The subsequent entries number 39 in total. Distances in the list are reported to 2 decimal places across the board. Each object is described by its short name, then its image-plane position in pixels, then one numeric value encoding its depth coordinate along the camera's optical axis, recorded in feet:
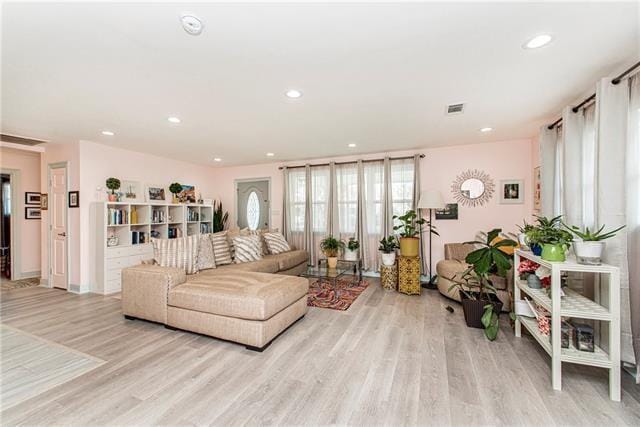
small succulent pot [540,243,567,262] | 6.24
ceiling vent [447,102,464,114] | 8.91
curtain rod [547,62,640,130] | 6.27
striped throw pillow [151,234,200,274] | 10.09
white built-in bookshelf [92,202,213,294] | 13.01
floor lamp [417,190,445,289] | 13.50
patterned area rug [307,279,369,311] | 11.41
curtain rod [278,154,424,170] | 15.28
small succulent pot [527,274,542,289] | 7.38
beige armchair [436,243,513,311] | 10.39
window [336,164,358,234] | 16.52
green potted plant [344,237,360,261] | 15.50
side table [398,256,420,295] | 12.85
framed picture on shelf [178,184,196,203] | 17.44
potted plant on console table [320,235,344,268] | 15.16
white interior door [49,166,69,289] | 13.62
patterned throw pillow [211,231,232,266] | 12.47
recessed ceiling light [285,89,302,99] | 7.76
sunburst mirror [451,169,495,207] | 14.03
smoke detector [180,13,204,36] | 4.74
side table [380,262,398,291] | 13.64
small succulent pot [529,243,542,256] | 7.11
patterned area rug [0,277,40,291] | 14.03
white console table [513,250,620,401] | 5.52
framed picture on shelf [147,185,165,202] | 15.98
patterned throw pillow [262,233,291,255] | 15.76
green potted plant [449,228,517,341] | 8.14
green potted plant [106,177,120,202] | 13.47
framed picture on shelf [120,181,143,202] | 14.67
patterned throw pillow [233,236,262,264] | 13.24
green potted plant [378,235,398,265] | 13.94
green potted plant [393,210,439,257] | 13.46
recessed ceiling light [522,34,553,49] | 5.35
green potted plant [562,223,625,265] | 5.84
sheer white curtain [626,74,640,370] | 6.26
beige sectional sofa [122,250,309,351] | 7.66
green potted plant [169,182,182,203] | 16.67
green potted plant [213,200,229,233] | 19.52
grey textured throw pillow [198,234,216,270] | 11.34
